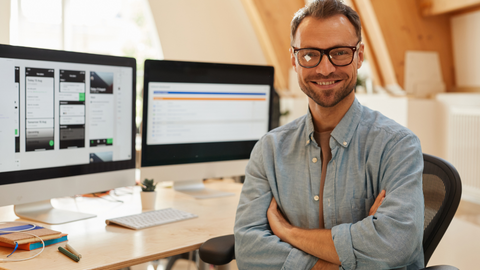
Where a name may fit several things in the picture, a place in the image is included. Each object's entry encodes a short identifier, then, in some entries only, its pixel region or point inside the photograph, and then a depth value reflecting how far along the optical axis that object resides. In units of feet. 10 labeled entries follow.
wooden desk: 3.88
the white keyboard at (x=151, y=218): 4.92
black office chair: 4.17
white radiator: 11.04
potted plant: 5.69
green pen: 3.85
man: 3.77
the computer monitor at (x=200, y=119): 6.11
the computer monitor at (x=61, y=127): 4.65
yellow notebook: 4.00
